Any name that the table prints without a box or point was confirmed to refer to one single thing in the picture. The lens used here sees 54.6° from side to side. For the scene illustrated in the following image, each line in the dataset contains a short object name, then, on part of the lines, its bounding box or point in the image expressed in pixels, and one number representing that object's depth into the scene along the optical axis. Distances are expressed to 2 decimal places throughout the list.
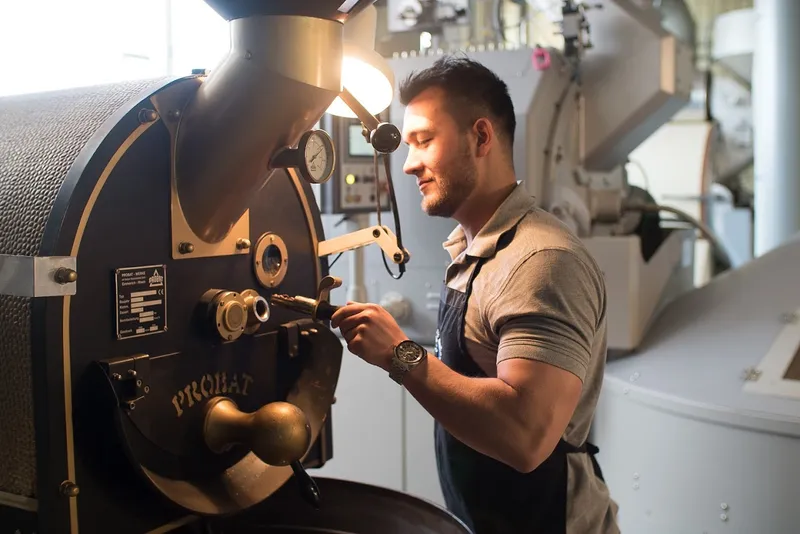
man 1.02
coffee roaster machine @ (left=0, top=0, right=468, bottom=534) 0.78
